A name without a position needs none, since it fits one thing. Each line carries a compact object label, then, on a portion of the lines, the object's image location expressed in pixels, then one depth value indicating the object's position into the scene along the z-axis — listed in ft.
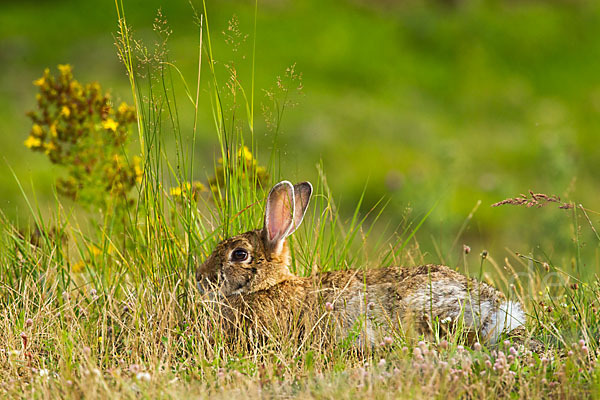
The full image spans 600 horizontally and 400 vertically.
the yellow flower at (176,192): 38.32
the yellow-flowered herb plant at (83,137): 43.73
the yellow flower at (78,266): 41.45
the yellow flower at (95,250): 41.19
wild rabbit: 32.96
